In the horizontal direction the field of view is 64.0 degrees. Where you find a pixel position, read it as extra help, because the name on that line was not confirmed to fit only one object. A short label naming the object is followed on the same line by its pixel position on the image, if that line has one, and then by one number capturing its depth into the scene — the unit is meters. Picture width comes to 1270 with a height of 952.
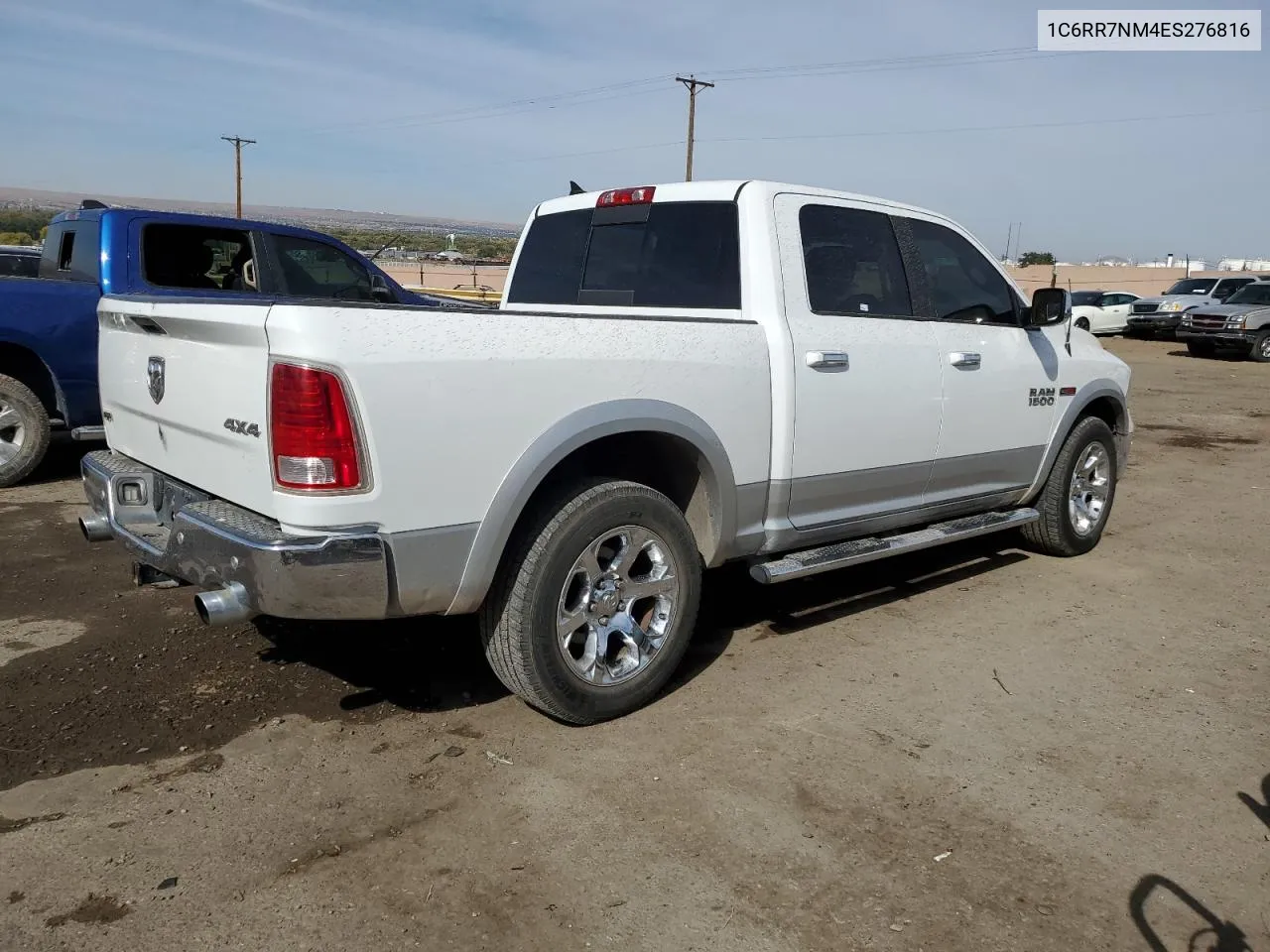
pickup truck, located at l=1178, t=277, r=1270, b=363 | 20.98
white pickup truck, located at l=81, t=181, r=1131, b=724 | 2.95
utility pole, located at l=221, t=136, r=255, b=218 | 53.88
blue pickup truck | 6.81
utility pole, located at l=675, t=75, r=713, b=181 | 37.00
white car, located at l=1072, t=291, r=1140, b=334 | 28.14
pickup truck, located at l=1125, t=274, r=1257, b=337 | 25.86
